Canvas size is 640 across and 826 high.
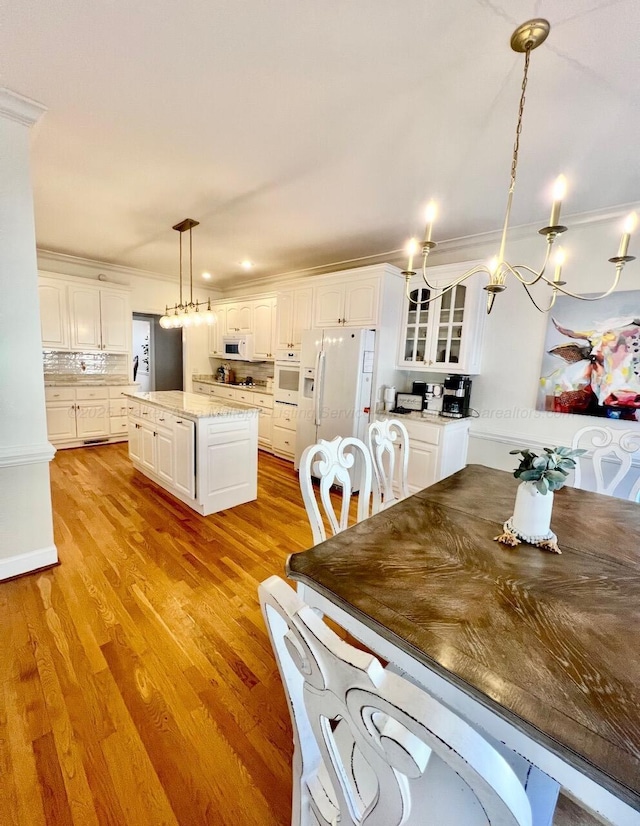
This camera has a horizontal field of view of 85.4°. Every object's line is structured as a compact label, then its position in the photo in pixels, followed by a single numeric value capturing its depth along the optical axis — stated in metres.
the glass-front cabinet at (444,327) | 3.24
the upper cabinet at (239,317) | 5.25
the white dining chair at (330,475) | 1.45
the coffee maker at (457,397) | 3.39
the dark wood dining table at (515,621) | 0.61
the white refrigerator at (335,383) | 3.54
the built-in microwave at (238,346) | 5.25
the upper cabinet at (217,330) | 5.73
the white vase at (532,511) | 1.24
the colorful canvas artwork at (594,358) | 2.69
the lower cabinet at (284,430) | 4.54
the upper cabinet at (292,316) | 4.19
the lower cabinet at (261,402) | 4.96
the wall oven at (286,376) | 4.45
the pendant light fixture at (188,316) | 3.33
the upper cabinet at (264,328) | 4.88
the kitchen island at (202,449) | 2.90
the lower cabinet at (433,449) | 3.20
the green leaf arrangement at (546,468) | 1.20
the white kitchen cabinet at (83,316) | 4.43
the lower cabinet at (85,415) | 4.52
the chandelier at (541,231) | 1.13
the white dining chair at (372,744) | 0.38
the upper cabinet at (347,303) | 3.54
